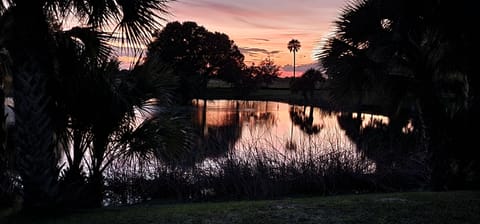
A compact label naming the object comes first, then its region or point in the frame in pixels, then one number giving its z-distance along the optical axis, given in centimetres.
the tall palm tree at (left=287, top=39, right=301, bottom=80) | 12725
